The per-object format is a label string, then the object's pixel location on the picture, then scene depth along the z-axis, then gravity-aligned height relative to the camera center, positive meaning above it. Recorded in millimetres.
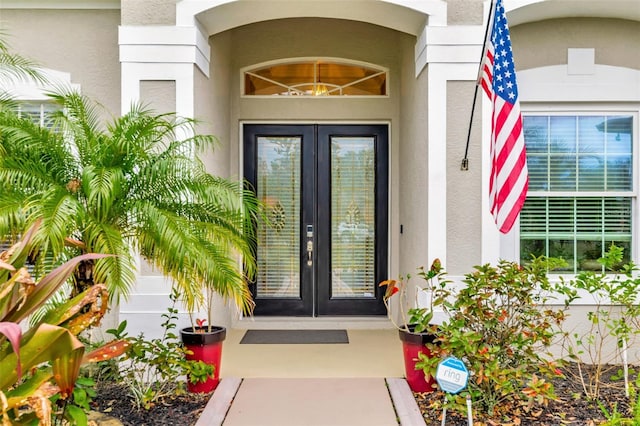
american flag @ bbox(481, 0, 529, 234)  4172 +613
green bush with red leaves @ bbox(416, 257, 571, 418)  3709 -979
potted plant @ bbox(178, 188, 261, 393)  3730 -584
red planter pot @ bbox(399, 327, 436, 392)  4336 -1229
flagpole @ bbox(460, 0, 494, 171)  4371 +958
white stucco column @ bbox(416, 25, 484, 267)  4930 +1131
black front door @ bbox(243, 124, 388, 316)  6941 -117
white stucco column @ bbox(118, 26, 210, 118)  4945 +1412
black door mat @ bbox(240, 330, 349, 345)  6066 -1553
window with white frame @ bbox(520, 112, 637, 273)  5492 +222
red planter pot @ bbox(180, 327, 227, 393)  4359 -1185
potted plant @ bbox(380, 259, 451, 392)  4188 -1081
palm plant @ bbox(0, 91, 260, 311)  3408 +38
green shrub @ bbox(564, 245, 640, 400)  4215 -1251
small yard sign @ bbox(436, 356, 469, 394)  3148 -1021
